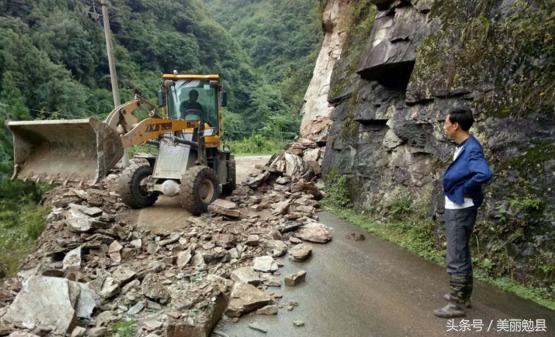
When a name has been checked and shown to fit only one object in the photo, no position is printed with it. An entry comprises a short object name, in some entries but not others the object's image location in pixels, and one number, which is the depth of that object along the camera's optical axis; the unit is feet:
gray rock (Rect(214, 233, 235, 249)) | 17.54
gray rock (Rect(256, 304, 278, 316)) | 12.17
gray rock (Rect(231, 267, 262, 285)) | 14.29
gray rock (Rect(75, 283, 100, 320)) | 11.36
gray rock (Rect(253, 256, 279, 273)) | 15.57
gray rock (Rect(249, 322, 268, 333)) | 11.24
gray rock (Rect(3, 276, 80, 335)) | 10.43
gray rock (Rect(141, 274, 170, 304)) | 12.53
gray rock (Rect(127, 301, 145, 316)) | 11.92
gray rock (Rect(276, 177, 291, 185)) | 31.81
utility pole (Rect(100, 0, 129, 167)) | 38.17
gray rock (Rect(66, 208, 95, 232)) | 17.99
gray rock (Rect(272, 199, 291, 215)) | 23.36
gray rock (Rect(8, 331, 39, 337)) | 9.70
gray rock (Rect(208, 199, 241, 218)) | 22.08
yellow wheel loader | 17.65
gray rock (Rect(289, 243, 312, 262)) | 16.65
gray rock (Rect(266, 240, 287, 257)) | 17.26
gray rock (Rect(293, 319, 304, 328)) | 11.48
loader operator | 27.63
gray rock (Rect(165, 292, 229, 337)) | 10.00
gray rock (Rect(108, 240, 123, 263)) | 16.48
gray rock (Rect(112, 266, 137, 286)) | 13.67
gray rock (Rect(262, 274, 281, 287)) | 14.30
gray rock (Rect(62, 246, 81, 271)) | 14.76
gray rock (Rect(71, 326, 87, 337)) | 10.27
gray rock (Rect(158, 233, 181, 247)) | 18.33
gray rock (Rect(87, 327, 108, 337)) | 10.51
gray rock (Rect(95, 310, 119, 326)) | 11.18
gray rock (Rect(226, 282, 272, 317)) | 12.00
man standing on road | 10.62
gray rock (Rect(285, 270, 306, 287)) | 14.21
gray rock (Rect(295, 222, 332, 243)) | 19.18
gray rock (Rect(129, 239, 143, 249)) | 17.93
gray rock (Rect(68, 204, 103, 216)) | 20.52
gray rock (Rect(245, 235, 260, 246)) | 17.96
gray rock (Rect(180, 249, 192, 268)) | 15.84
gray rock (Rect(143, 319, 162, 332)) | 10.82
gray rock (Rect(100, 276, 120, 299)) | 12.82
